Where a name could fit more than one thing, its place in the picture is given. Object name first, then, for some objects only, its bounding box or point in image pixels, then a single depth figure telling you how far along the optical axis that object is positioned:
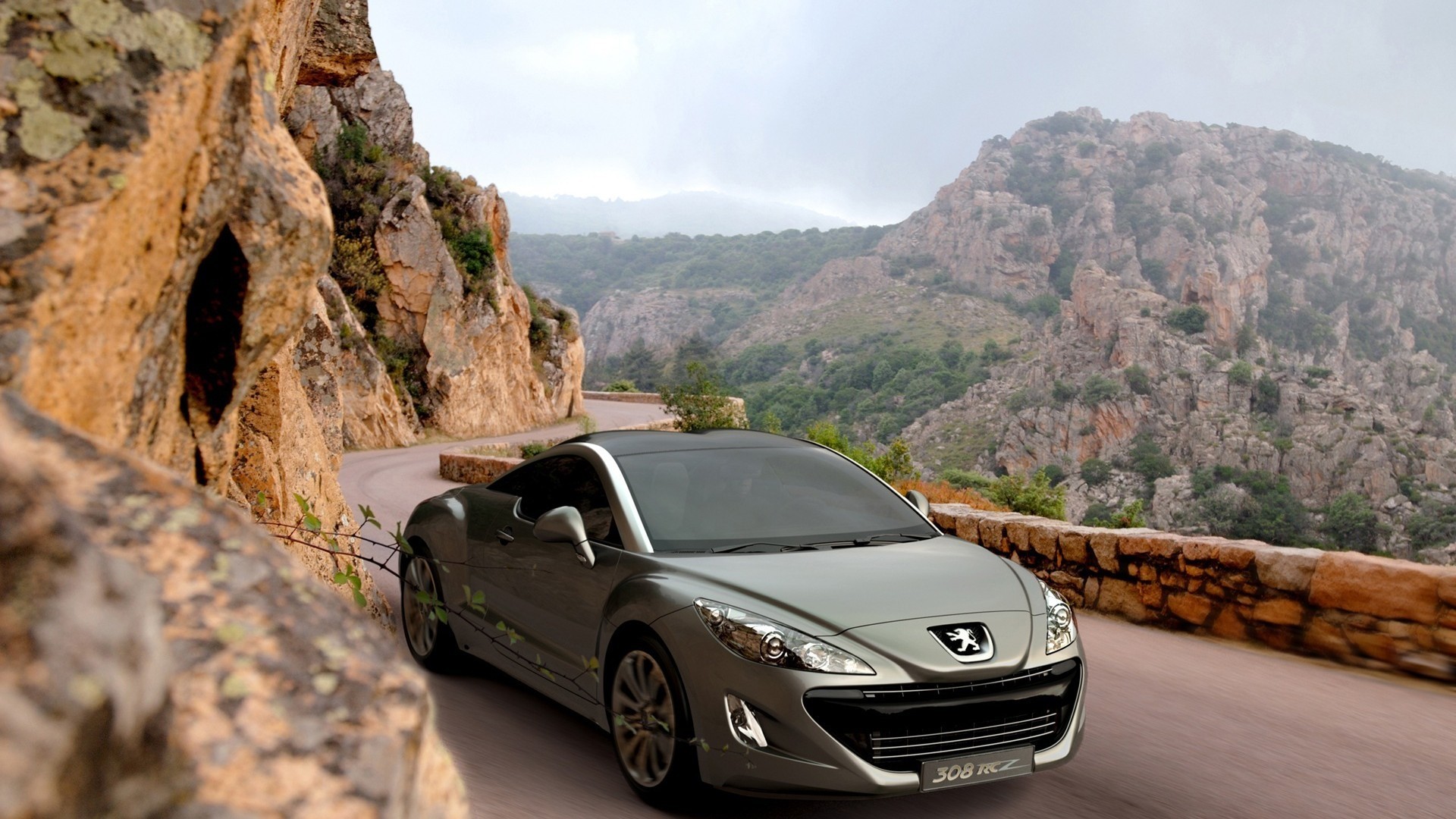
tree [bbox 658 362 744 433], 28.77
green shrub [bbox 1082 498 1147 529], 12.91
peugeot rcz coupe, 3.63
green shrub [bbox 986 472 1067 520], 17.44
